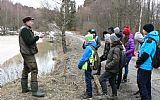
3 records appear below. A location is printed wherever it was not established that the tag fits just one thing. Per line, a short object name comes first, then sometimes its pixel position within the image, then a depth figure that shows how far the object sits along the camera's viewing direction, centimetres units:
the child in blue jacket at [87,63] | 680
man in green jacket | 688
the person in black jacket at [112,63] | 677
